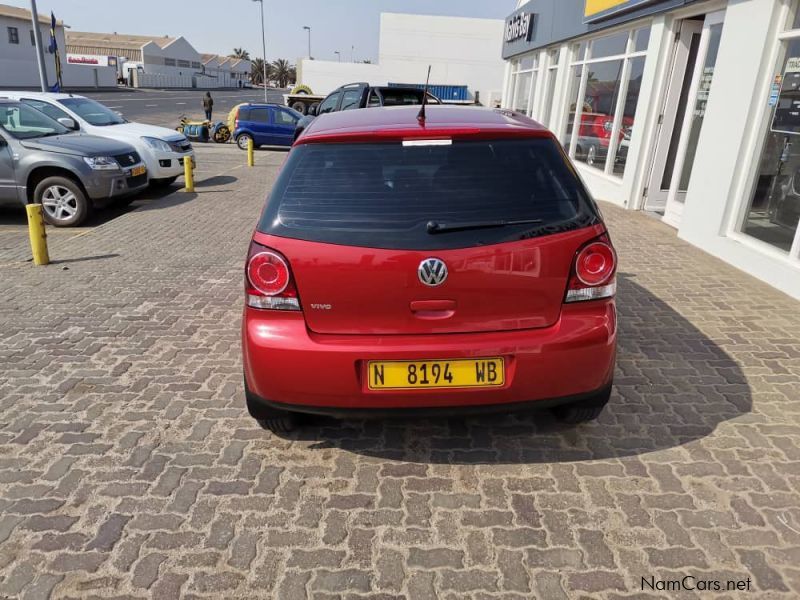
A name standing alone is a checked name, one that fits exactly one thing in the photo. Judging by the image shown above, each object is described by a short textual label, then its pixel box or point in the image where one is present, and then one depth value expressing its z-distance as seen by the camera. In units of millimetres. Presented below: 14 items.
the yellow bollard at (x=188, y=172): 11484
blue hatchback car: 20719
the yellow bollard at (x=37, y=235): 6423
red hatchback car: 2654
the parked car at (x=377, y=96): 14695
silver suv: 8562
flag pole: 19203
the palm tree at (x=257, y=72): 132250
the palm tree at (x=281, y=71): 128375
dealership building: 6273
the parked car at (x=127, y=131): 10750
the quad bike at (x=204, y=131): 22328
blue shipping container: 47000
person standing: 30028
